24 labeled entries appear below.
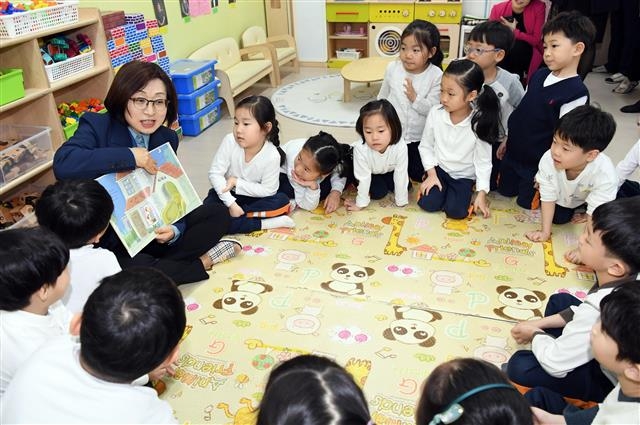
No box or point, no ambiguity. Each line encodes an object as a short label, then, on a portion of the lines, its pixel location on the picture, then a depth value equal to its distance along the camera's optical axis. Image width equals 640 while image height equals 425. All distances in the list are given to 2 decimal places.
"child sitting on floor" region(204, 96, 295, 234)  2.28
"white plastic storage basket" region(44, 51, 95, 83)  2.39
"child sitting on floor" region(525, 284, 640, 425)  0.99
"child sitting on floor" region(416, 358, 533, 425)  0.78
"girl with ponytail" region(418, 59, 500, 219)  2.30
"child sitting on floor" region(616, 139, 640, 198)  2.17
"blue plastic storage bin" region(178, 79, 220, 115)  3.47
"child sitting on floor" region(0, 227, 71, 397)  1.12
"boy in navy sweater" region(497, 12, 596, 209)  2.26
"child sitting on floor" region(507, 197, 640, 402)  1.28
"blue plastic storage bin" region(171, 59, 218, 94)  3.42
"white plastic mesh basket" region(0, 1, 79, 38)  2.11
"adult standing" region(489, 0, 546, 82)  3.32
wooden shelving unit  2.29
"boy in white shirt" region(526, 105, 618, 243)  1.94
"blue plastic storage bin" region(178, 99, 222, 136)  3.53
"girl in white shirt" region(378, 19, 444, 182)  2.60
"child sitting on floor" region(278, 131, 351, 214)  2.29
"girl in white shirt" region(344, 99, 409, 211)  2.32
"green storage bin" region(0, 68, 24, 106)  2.16
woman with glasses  1.75
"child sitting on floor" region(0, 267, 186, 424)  0.94
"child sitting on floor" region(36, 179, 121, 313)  1.40
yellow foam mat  1.54
